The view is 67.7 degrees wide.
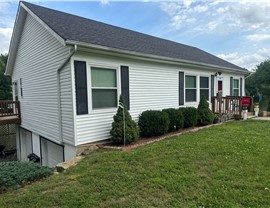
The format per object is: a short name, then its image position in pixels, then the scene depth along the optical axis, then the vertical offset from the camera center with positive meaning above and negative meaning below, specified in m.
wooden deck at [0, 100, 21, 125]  10.99 -1.06
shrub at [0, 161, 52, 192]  3.82 -1.62
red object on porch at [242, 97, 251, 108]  12.53 -0.63
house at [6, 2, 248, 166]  6.02 +0.60
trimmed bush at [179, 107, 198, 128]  8.42 -1.01
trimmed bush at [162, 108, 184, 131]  7.73 -1.03
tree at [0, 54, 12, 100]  26.22 +1.22
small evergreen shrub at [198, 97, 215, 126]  9.06 -1.01
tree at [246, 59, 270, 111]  16.34 +0.68
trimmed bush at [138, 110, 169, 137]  7.03 -1.08
